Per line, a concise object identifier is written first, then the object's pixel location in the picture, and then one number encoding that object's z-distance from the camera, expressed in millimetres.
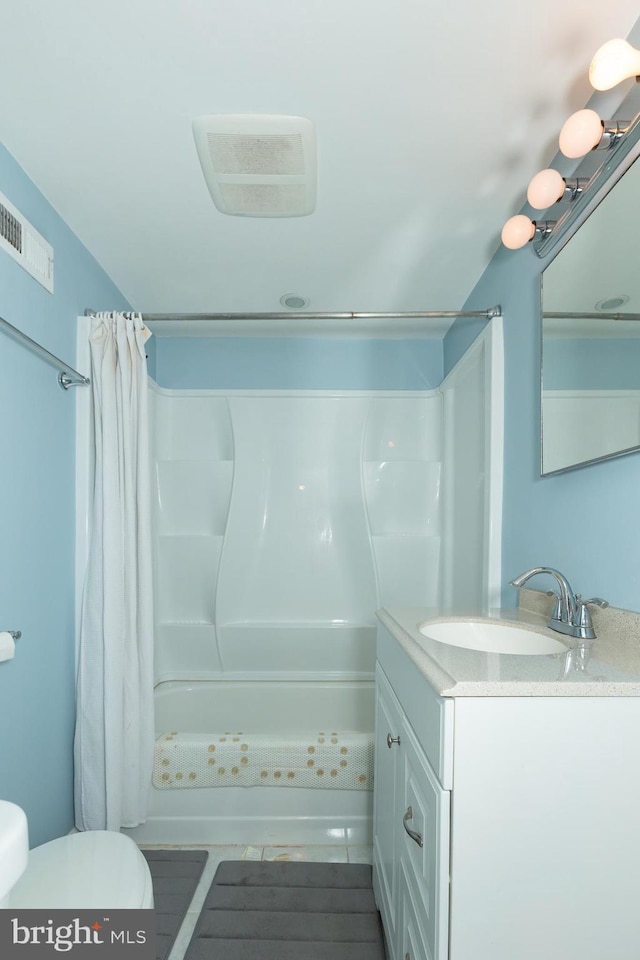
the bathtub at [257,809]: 2297
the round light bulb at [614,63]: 1104
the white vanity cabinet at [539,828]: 984
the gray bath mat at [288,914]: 1725
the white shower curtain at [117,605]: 2068
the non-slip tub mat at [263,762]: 2297
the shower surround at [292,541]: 3064
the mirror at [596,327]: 1302
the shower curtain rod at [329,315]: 2197
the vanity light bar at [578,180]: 1255
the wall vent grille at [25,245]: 1649
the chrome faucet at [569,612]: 1396
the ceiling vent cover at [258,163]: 1535
